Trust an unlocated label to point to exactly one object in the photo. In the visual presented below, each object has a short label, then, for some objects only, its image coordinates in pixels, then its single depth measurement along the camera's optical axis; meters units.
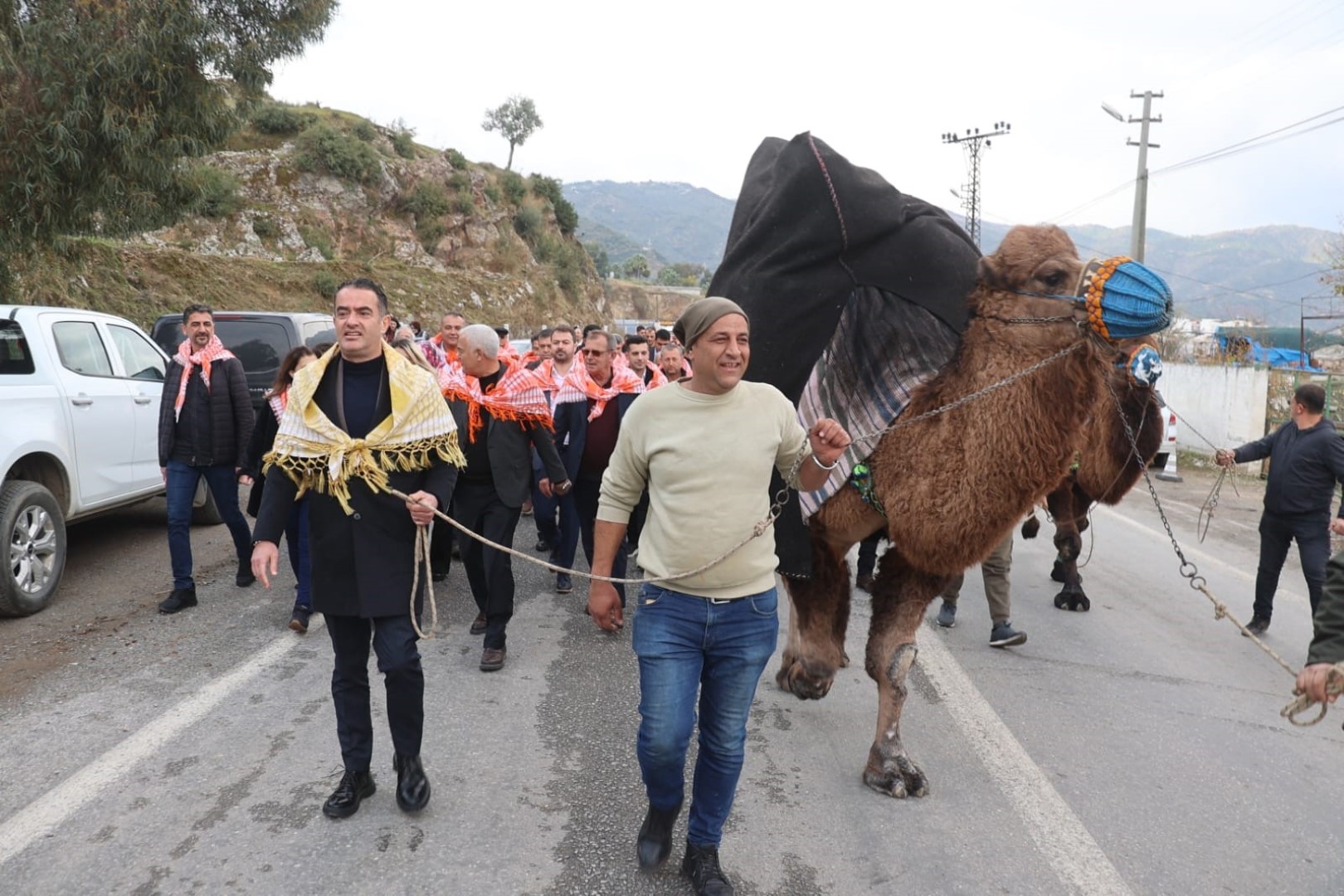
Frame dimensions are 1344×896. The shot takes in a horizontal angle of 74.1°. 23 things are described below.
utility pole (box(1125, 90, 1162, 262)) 24.17
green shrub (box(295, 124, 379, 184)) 35.26
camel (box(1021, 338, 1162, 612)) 4.56
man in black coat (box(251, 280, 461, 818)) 3.43
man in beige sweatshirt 2.91
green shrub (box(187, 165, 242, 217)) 27.98
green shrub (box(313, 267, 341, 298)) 28.42
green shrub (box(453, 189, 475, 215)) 40.75
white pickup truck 5.85
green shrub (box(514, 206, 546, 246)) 46.09
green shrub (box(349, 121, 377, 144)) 39.57
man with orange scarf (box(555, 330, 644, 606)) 6.75
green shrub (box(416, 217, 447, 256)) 38.25
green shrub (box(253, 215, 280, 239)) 31.14
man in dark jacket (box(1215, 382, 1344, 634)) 6.27
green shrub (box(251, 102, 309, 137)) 36.09
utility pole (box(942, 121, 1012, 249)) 42.56
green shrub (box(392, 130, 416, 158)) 41.53
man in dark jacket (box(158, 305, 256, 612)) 6.19
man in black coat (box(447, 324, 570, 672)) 5.39
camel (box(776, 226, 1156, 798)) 3.43
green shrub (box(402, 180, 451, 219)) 38.22
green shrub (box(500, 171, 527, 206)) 47.62
